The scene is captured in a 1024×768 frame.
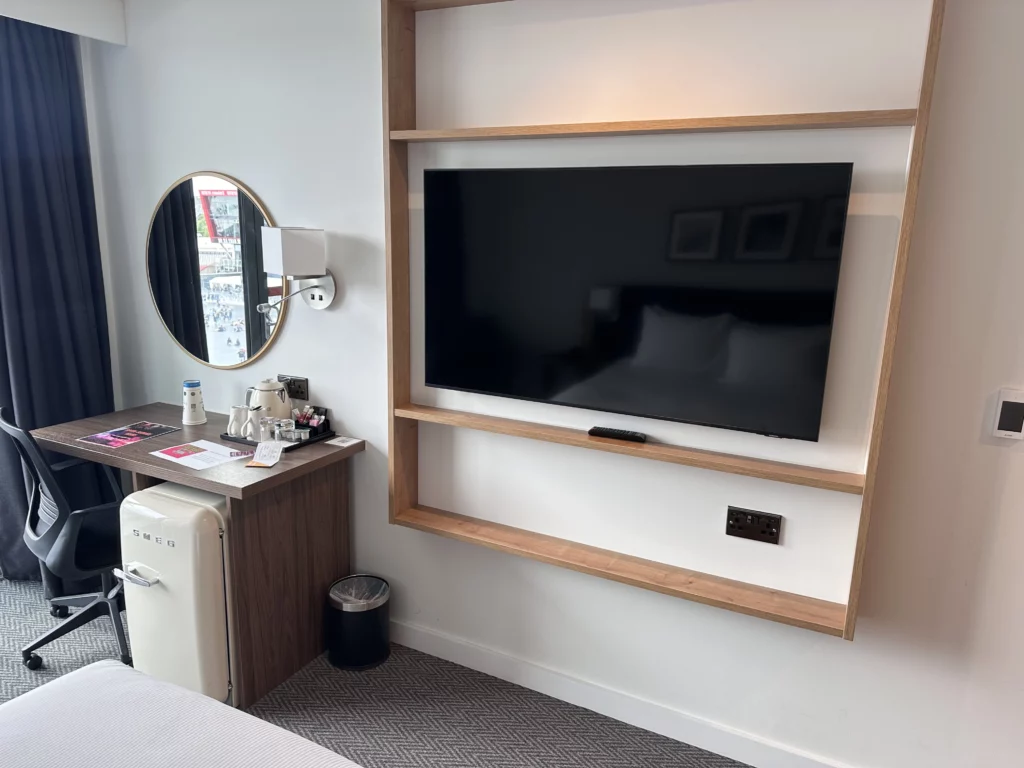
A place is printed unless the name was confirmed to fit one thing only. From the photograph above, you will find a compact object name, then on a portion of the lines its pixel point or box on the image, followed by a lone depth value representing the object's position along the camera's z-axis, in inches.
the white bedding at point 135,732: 49.4
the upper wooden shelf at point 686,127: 60.9
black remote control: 79.0
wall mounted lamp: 89.1
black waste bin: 96.4
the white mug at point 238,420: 99.0
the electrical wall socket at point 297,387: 103.3
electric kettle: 98.4
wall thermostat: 63.9
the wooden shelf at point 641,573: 72.7
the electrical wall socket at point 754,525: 75.9
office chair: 90.5
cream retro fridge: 84.1
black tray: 95.0
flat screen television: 66.9
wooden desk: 86.3
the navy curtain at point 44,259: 105.7
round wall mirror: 103.3
